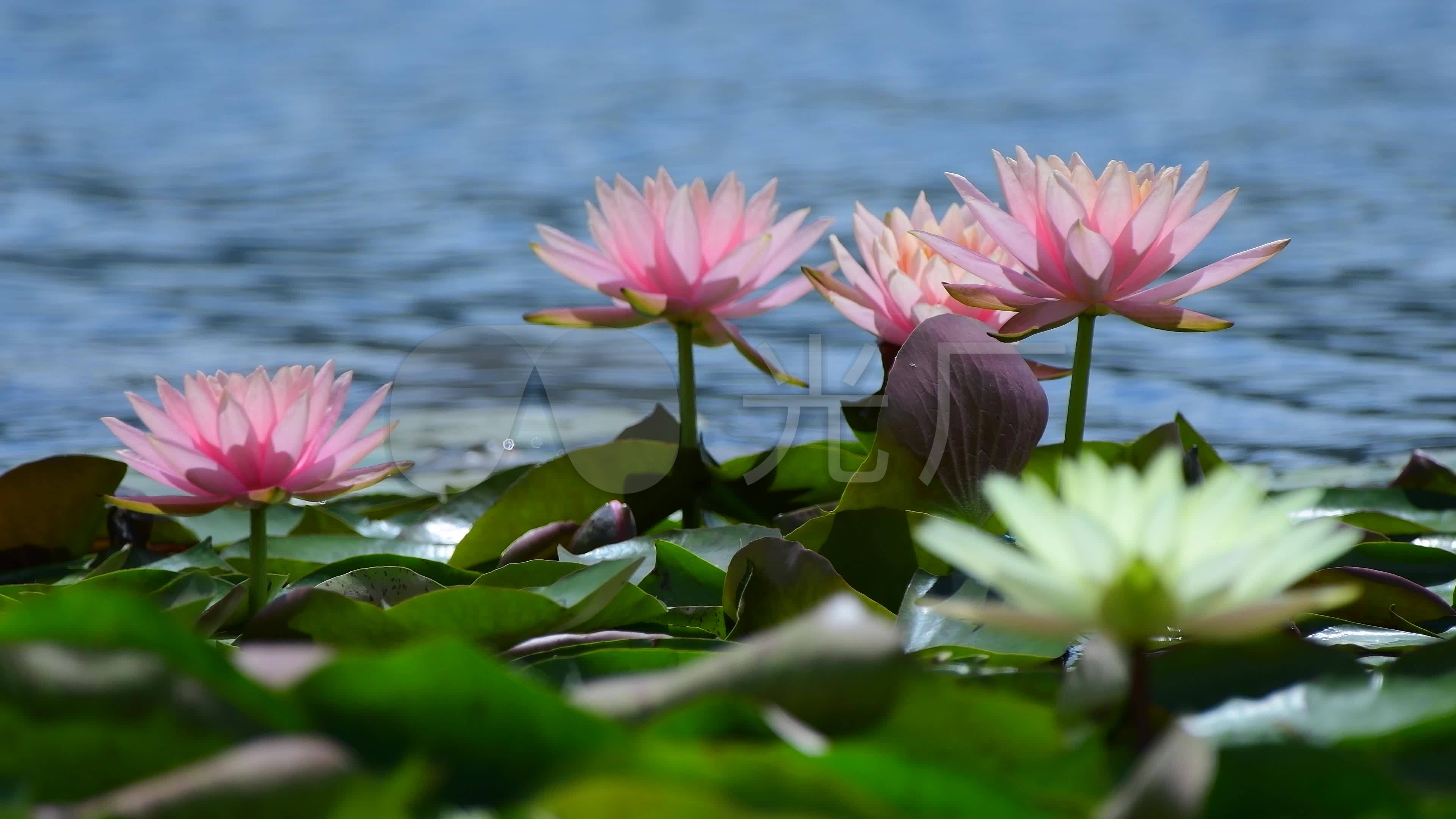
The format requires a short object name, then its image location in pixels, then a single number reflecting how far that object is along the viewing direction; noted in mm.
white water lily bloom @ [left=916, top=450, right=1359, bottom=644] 3659
